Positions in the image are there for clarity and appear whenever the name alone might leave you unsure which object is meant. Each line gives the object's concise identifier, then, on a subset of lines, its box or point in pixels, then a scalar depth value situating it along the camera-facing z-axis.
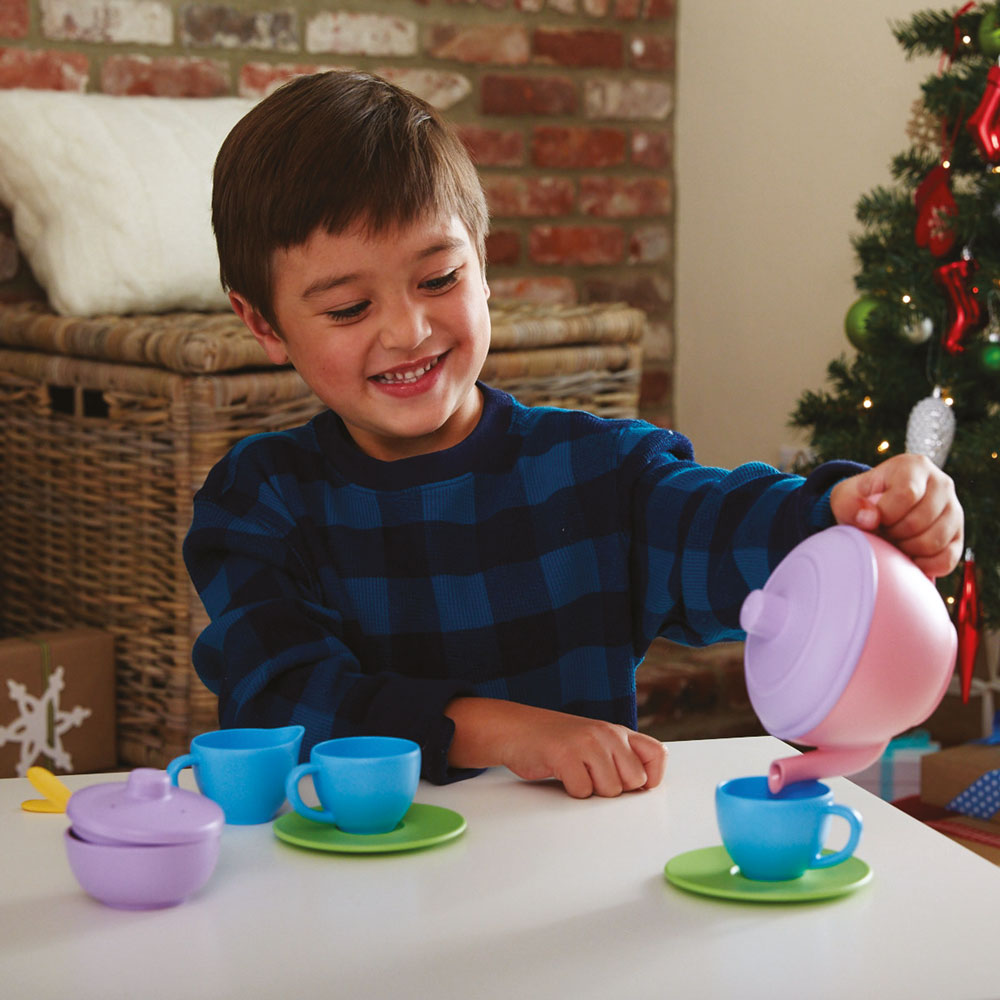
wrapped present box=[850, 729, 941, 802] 2.97
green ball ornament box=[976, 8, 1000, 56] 2.61
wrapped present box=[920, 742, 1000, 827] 2.66
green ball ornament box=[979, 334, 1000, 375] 2.62
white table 1.37
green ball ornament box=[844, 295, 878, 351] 2.82
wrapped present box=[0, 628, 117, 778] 2.63
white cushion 2.99
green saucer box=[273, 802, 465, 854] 1.52
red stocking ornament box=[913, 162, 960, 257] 2.68
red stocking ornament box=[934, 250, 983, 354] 2.68
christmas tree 2.65
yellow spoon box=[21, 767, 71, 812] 1.61
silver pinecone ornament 2.64
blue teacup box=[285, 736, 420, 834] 1.54
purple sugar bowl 1.44
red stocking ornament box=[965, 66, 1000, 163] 2.58
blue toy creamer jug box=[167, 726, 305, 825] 1.57
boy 1.77
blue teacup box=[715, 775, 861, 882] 1.46
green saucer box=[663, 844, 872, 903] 1.44
